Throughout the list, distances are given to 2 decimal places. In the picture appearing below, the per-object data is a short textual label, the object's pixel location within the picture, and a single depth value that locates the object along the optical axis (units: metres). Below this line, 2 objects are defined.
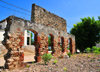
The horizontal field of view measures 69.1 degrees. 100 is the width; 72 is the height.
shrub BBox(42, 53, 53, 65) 4.73
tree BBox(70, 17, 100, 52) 11.62
